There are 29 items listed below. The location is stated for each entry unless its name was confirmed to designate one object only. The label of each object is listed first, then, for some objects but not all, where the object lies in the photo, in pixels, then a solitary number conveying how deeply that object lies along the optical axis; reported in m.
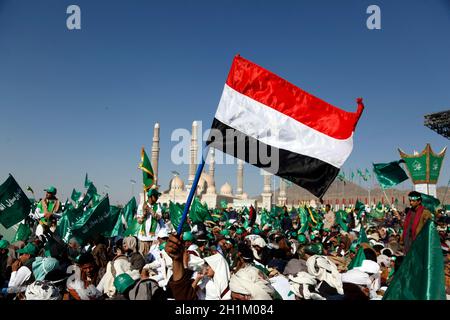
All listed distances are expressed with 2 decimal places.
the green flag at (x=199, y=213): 11.58
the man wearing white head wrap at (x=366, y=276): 3.23
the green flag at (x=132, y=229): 7.67
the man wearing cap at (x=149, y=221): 6.59
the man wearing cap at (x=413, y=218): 4.88
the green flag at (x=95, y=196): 12.26
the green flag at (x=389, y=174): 9.79
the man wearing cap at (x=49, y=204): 6.71
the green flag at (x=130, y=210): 9.14
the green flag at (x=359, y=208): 16.41
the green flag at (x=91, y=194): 11.76
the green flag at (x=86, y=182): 15.86
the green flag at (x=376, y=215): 20.72
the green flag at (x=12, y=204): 7.37
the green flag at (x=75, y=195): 17.98
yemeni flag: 3.66
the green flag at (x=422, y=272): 1.84
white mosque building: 58.81
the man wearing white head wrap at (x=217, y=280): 3.53
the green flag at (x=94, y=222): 5.97
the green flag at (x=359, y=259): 4.41
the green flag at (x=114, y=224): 6.76
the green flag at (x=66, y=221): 7.32
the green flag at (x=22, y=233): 7.56
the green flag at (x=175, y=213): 10.30
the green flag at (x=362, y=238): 6.29
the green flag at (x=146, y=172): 6.62
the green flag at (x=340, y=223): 11.59
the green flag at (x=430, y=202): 10.91
